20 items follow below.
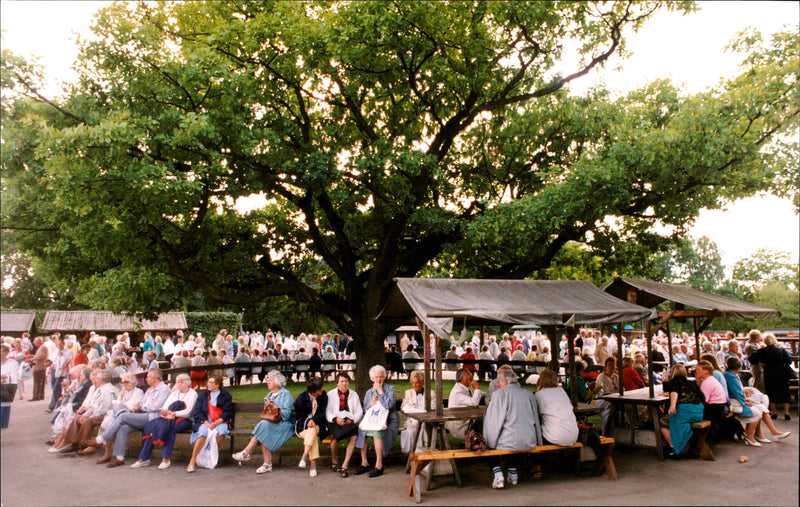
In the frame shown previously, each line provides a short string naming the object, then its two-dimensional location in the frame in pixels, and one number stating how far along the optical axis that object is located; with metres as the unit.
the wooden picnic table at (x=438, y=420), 7.84
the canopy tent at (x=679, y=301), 10.32
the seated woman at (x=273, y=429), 8.42
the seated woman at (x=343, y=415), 8.41
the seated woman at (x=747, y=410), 9.87
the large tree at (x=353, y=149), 10.27
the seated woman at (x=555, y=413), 7.71
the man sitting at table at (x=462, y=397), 9.04
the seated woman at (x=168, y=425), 8.64
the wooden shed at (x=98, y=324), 26.65
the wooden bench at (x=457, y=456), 6.98
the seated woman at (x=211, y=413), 8.58
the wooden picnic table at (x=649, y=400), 8.99
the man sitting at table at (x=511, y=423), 7.43
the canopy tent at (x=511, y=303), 7.68
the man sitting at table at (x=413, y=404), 8.48
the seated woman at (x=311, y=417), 8.38
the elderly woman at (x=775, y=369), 12.39
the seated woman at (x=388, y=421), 8.23
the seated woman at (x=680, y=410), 8.88
